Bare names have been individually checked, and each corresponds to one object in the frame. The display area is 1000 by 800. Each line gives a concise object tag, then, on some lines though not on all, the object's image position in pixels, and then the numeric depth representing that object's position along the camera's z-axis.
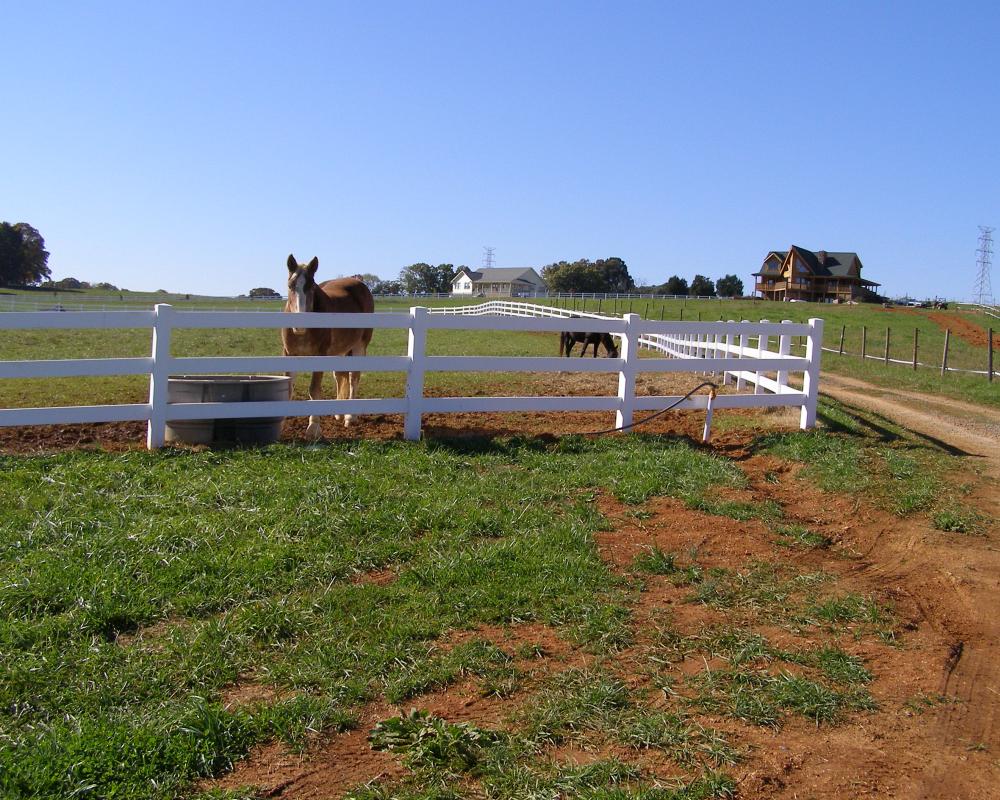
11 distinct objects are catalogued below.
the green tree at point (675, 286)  109.94
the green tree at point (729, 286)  111.75
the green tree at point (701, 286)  107.75
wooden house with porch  87.25
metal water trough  8.41
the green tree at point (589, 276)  116.56
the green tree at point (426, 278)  132.25
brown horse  9.94
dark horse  22.82
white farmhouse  126.19
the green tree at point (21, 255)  82.06
